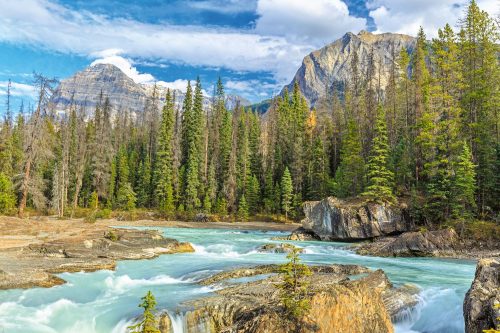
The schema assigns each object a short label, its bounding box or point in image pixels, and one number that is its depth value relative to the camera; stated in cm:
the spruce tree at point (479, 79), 3869
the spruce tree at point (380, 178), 3850
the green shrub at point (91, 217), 4689
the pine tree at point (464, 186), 3262
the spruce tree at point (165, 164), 6569
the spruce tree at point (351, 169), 4937
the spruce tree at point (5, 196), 4206
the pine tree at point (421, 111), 3912
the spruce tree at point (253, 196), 6781
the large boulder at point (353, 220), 3688
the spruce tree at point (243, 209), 6439
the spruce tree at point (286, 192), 6244
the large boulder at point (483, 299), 916
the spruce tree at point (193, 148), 6688
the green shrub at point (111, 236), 2717
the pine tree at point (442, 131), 3497
